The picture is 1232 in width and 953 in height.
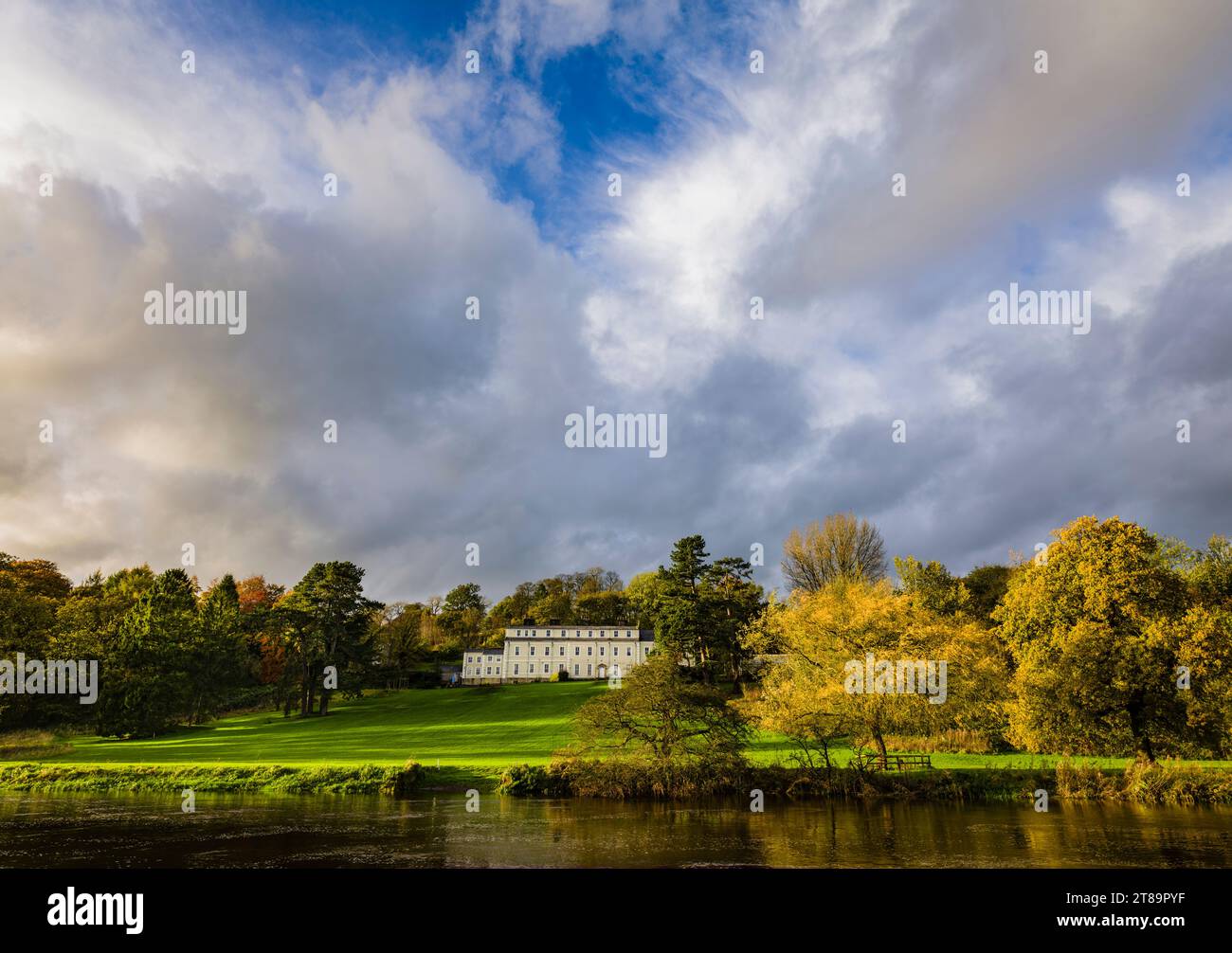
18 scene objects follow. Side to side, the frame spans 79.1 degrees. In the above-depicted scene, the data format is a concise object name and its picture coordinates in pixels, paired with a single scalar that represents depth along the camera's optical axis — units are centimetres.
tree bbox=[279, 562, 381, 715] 6988
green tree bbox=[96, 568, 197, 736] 5531
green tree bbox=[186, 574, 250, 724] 6575
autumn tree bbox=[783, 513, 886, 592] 7806
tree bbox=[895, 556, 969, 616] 5706
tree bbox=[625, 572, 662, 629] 7802
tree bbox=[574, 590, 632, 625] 13650
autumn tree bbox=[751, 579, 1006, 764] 3475
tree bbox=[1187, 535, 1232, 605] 4412
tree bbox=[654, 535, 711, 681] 7150
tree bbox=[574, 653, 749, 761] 3369
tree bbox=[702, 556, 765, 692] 7244
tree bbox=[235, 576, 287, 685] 8731
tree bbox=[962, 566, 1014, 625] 6619
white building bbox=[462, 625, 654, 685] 11331
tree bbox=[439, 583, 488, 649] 13075
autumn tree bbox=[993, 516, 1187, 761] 3359
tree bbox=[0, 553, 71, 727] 5456
